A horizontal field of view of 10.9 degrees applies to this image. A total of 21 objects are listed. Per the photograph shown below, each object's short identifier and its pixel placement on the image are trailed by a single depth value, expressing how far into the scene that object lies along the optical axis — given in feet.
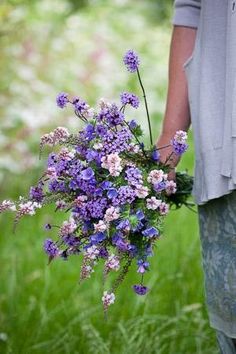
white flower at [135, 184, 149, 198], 9.00
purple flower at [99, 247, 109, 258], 9.11
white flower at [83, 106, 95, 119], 9.38
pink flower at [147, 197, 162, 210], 9.03
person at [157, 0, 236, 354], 9.24
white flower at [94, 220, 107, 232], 8.91
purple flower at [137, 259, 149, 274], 9.00
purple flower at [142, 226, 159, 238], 8.97
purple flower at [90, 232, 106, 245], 9.04
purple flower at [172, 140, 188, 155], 9.28
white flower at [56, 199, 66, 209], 9.36
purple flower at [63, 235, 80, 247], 9.34
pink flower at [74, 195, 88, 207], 9.10
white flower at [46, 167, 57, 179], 9.23
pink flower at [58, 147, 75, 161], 9.25
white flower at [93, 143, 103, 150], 9.14
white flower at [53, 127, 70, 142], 9.34
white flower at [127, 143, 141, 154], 9.25
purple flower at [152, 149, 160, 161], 9.46
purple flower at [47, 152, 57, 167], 9.31
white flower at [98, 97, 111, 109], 9.27
